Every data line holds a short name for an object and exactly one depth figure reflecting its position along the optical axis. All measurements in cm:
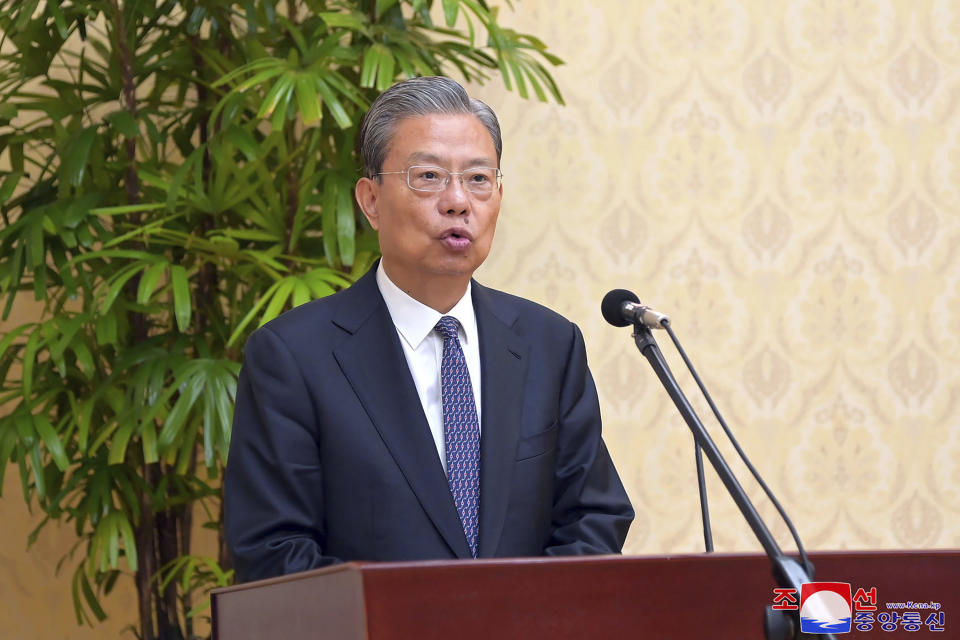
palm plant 538
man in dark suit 465
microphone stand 427
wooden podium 421
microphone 449
